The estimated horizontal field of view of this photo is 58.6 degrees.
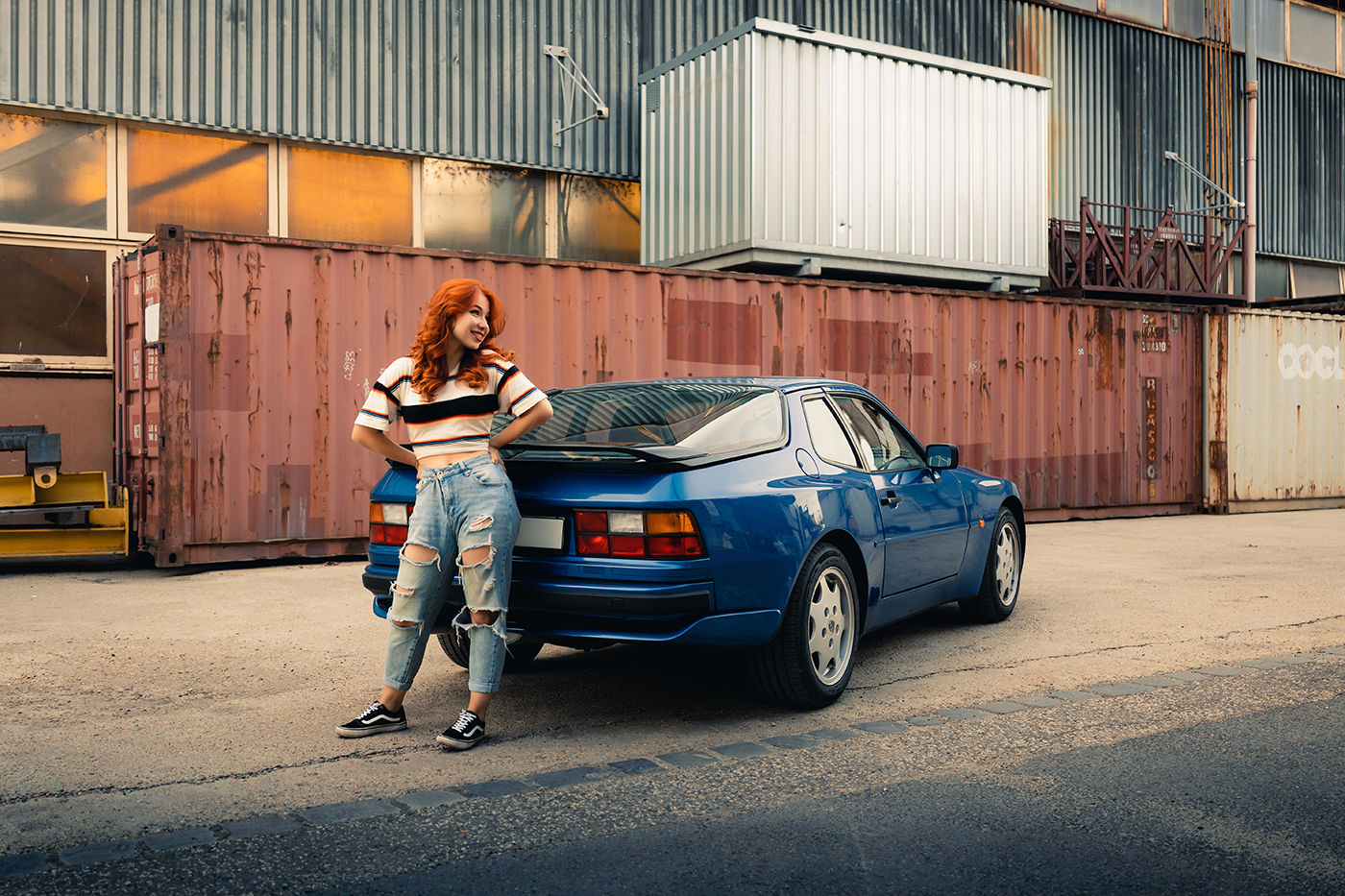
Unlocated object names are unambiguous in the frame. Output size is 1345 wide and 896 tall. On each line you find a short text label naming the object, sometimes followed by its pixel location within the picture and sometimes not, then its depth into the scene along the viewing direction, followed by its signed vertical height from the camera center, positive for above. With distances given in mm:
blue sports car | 4285 -246
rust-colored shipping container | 9234 +976
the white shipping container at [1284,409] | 15289 +635
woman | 4219 +24
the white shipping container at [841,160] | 12906 +3447
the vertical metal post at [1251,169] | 20266 +4962
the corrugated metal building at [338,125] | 12094 +3934
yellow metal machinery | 9070 -310
